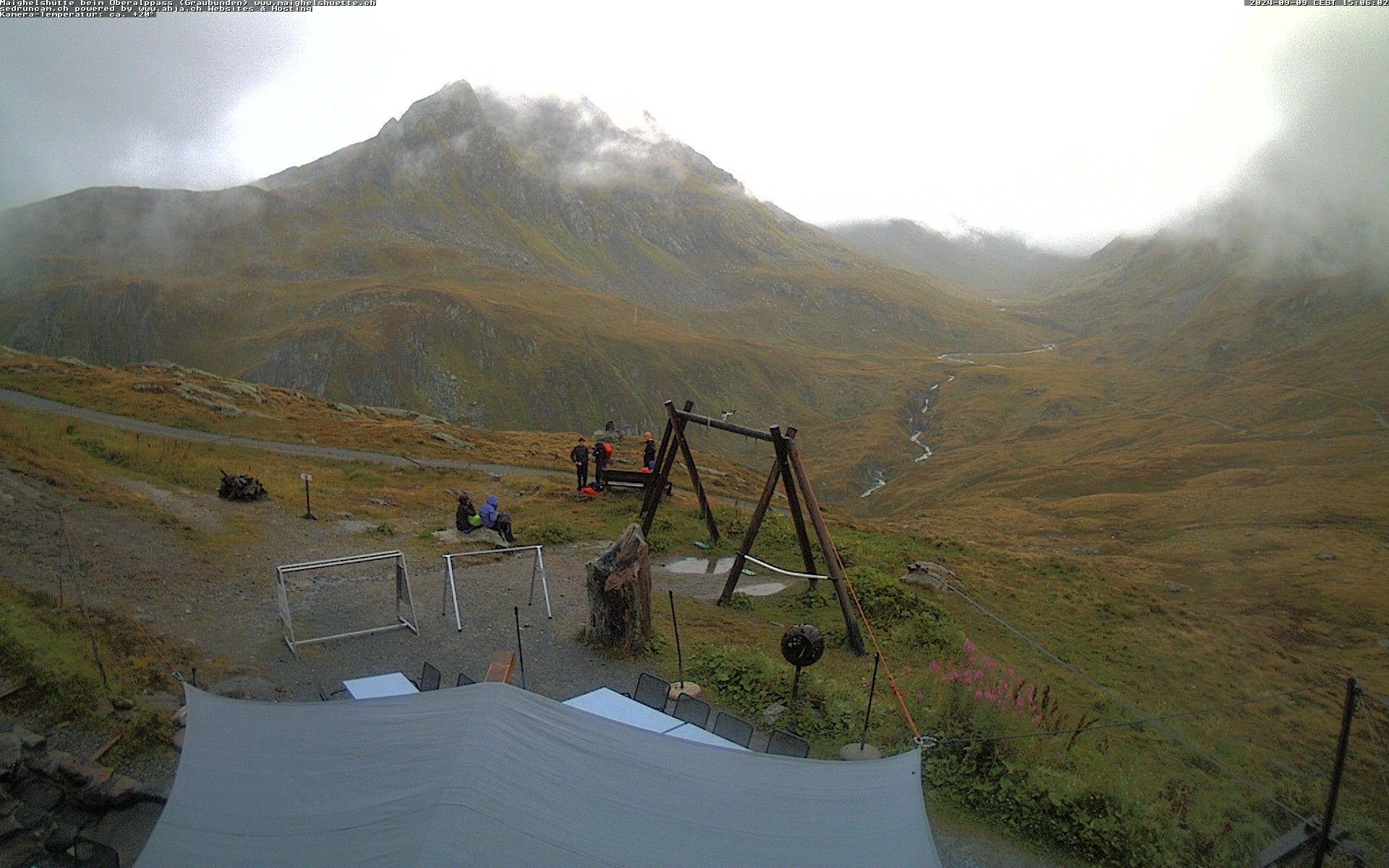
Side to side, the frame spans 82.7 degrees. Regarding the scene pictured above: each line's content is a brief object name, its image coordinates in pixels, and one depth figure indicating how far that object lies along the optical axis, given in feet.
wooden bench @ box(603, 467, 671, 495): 99.91
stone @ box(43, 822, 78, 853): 30.42
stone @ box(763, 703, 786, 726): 46.21
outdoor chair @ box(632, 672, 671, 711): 41.78
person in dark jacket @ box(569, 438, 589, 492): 100.83
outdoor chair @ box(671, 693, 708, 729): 39.65
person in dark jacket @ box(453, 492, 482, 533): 81.41
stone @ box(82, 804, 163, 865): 31.99
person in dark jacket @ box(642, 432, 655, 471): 96.48
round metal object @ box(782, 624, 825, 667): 46.21
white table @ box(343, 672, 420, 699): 38.96
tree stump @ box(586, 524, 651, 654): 54.70
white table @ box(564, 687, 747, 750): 34.40
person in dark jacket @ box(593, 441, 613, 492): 100.07
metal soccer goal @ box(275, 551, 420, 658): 52.21
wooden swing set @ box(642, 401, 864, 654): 60.39
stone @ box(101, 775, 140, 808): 33.73
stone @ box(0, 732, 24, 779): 33.45
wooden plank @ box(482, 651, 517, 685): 34.96
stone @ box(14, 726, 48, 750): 34.96
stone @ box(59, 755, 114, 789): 33.86
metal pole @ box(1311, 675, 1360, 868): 29.58
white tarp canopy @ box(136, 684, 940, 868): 24.31
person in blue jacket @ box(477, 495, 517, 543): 79.82
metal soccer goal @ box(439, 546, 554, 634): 56.80
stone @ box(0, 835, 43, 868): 29.27
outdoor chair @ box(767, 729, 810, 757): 36.81
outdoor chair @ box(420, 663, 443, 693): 41.57
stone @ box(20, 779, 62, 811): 32.99
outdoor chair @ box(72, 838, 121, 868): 29.04
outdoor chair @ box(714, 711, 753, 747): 36.60
